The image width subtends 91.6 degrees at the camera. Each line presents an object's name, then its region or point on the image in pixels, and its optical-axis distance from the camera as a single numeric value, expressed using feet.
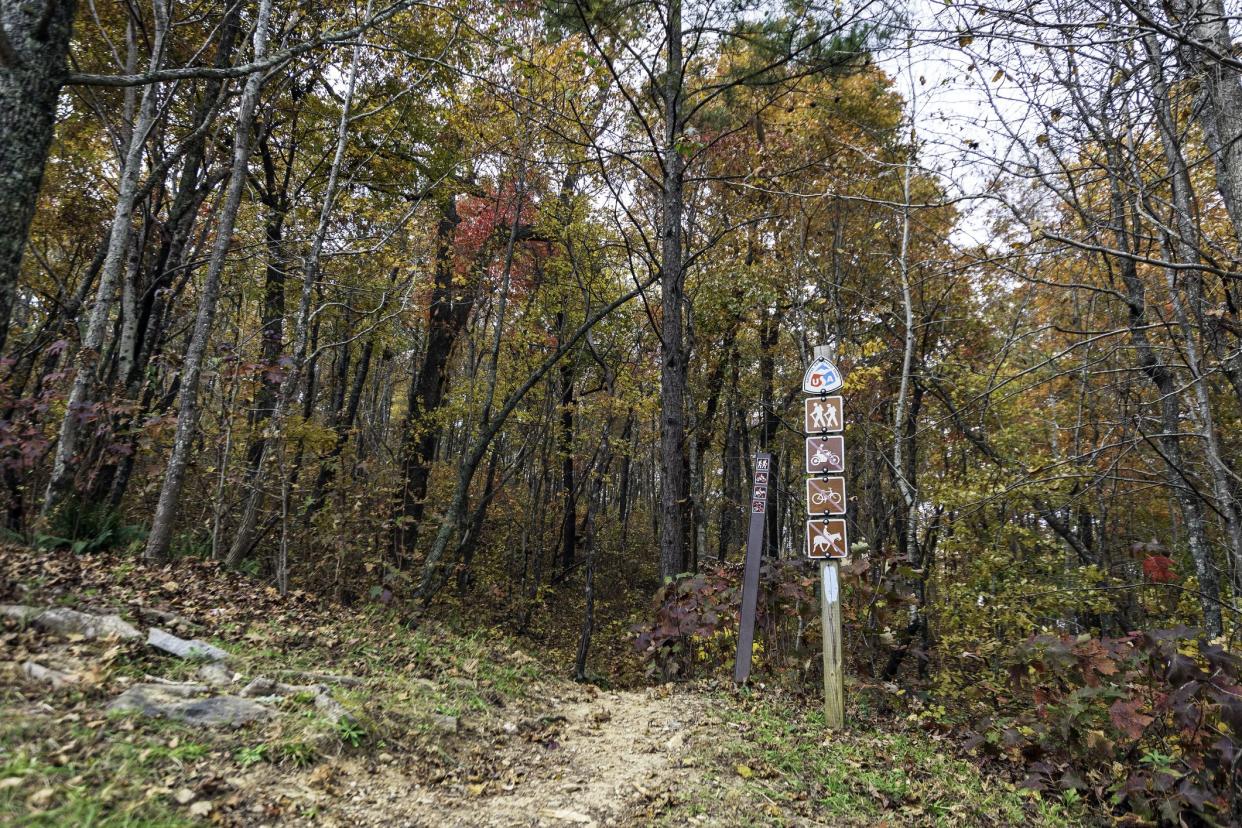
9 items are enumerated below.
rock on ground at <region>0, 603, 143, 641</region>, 11.99
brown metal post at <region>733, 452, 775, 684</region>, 20.95
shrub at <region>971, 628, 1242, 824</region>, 13.10
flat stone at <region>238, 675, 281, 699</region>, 12.08
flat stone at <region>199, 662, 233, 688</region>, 12.34
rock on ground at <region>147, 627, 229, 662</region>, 12.82
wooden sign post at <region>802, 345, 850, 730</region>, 17.31
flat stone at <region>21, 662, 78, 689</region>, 10.02
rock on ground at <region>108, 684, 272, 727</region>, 10.18
